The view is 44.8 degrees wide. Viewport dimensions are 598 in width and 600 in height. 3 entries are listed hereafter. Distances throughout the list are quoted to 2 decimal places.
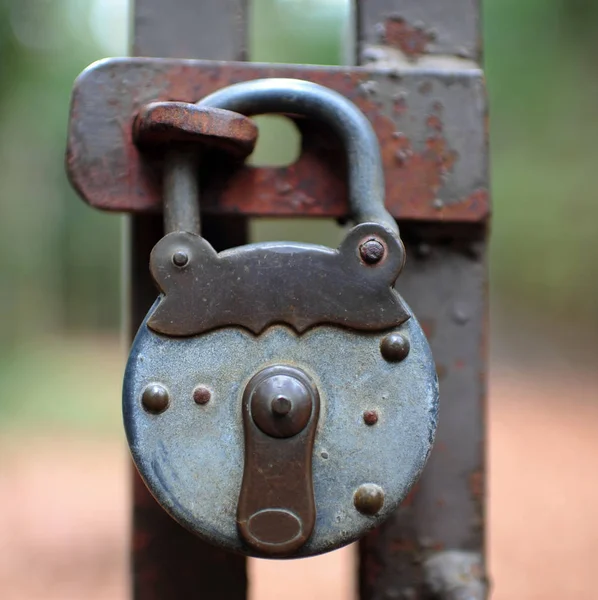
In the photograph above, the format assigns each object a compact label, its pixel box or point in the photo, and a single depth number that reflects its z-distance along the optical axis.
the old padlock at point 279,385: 0.33
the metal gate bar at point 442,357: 0.42
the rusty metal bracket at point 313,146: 0.38
